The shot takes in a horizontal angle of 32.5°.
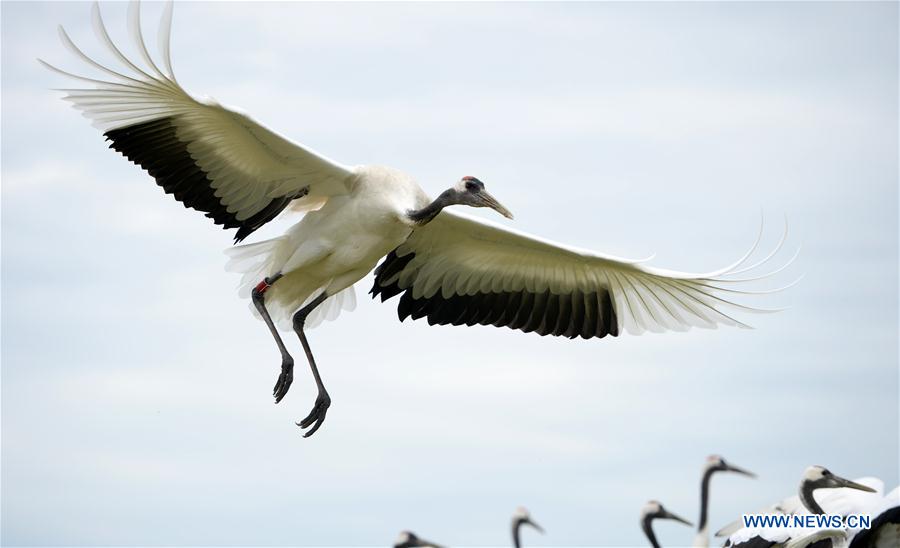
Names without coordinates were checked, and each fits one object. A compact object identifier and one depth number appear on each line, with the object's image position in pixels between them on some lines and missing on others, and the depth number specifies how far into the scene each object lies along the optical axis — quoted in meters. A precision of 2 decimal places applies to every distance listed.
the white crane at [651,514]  20.25
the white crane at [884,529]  12.57
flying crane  12.06
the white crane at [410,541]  21.20
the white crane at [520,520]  23.23
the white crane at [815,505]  13.57
